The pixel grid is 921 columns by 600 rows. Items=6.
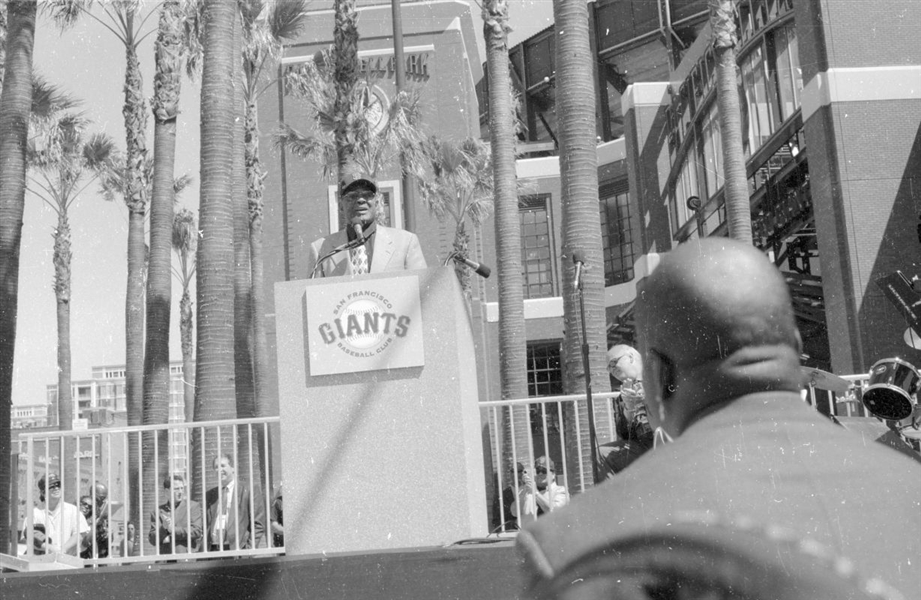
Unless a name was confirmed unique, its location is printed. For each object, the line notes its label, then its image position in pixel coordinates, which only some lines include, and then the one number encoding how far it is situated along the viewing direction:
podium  5.81
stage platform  5.49
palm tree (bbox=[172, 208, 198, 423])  49.47
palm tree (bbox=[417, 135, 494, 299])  28.77
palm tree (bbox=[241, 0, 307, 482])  25.56
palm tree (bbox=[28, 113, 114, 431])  34.16
